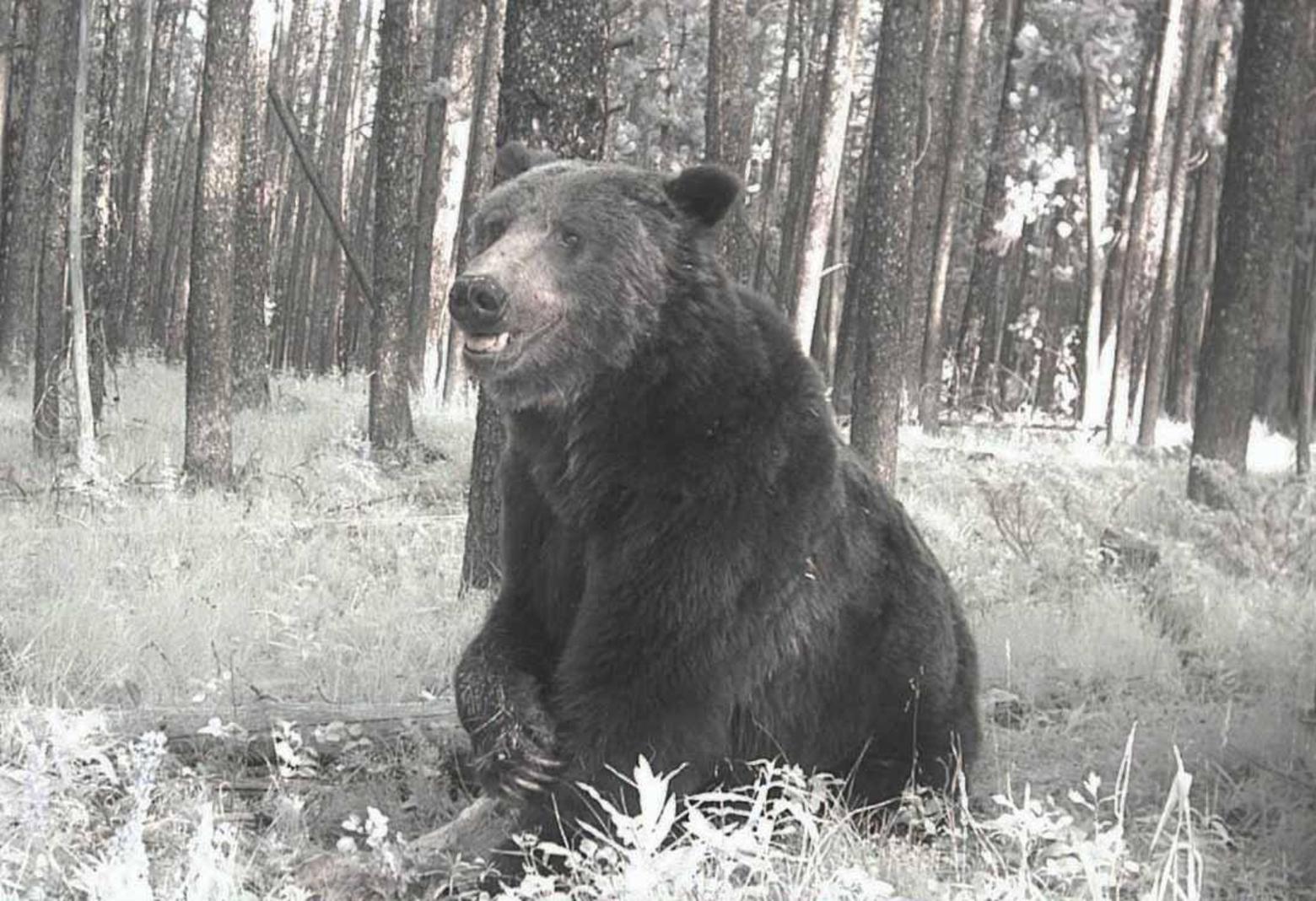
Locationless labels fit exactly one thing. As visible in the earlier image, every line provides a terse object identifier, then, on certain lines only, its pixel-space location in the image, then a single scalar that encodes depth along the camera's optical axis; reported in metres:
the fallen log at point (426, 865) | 3.90
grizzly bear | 3.71
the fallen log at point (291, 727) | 5.06
